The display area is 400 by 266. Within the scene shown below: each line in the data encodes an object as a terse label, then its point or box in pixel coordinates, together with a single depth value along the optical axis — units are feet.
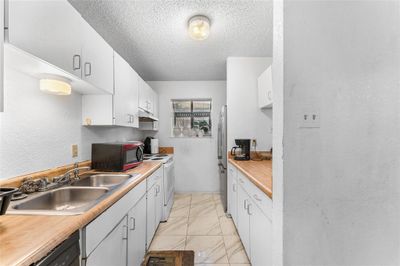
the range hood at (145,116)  9.45
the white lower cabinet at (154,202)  6.55
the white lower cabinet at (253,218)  4.26
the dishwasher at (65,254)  2.19
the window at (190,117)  13.91
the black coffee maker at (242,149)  8.90
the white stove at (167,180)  9.02
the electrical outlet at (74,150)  6.01
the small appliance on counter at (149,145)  12.04
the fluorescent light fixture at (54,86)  4.45
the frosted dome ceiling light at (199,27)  6.18
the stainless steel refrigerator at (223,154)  9.95
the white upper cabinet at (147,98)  9.37
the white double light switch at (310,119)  2.97
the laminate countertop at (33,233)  1.96
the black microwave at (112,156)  6.15
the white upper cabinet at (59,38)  2.96
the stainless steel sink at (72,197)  3.08
